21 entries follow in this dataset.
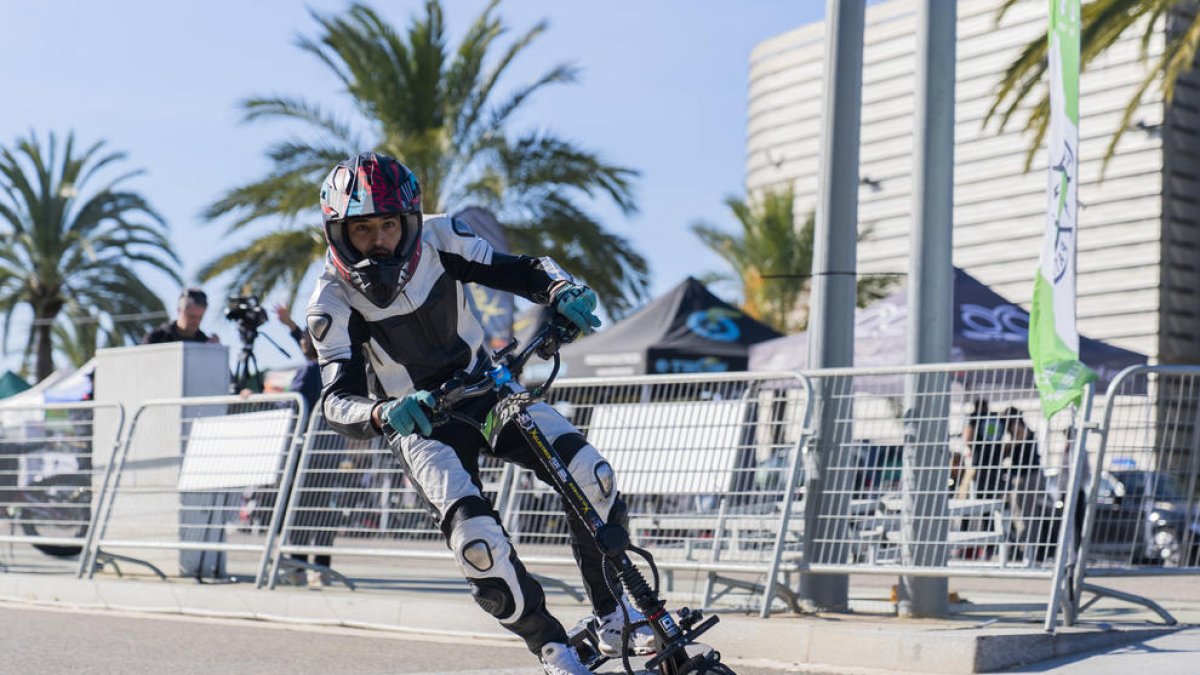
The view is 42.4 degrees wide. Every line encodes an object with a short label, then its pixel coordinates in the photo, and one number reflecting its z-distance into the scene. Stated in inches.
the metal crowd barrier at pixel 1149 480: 280.8
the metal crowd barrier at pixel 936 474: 281.6
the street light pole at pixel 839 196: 329.4
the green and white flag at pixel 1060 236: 281.9
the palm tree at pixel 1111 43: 713.6
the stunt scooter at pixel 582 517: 185.8
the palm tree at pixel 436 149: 941.2
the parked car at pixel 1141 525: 284.8
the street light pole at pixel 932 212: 313.3
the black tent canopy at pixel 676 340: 736.3
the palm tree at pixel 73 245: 1280.8
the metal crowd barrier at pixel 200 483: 392.5
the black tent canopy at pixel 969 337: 590.9
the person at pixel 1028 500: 279.0
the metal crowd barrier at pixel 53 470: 446.0
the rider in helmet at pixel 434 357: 200.2
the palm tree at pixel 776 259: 1434.5
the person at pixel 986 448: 284.2
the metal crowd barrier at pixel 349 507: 368.8
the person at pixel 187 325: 449.7
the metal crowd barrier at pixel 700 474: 315.6
